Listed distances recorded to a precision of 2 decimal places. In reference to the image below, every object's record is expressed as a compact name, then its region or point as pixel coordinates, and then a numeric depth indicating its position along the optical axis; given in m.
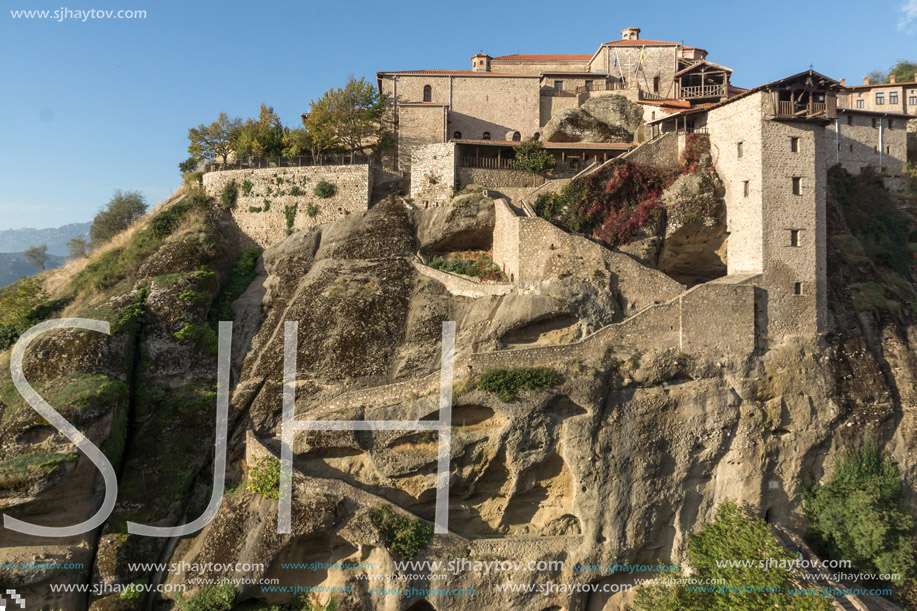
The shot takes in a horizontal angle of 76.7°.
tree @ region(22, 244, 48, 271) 58.19
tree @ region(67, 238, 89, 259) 44.12
